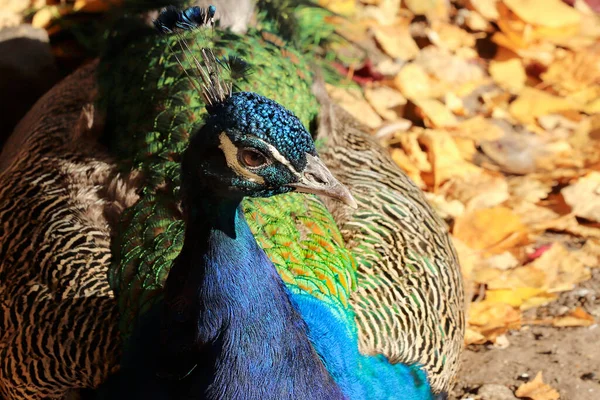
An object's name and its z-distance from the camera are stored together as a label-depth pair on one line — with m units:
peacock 4.27
